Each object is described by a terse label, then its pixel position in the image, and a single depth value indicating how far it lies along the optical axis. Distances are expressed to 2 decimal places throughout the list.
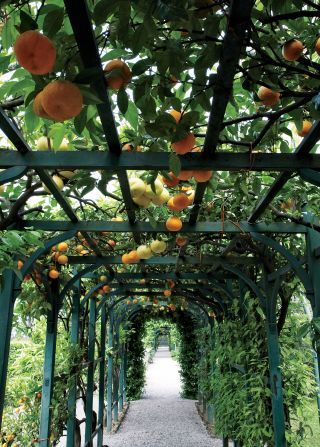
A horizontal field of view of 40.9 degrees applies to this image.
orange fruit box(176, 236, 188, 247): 3.50
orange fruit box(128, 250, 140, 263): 3.57
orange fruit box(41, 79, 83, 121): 0.97
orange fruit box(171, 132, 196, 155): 1.49
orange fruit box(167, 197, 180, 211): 2.27
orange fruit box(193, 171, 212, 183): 1.88
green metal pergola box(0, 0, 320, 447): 1.24
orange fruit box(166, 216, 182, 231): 2.72
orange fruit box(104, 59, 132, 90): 1.21
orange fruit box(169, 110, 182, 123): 1.52
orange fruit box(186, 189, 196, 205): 2.56
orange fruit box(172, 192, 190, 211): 2.23
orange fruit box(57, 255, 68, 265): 3.93
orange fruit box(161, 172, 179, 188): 1.95
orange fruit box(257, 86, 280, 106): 1.46
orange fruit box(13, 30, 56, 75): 0.89
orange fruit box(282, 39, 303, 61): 1.31
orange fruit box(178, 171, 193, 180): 1.83
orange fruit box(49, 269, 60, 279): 4.04
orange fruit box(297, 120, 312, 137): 1.71
